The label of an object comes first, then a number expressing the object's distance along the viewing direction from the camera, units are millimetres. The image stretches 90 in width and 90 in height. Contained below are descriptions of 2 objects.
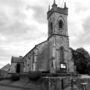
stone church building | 36875
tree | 43719
